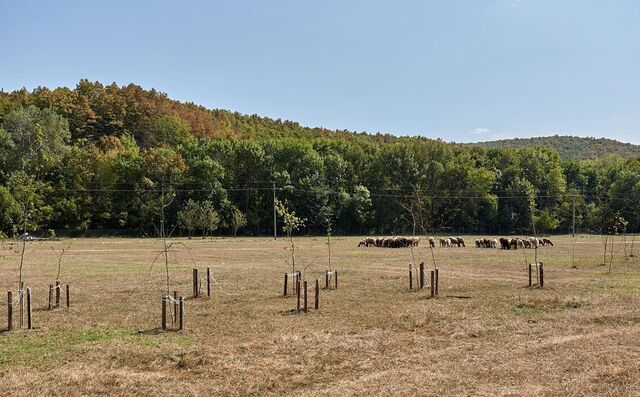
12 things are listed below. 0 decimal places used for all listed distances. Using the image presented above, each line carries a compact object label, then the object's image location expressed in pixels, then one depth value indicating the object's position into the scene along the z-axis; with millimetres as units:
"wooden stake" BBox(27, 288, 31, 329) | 14008
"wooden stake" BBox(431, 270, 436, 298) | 19000
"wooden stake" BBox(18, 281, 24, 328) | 14289
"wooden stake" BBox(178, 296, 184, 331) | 13562
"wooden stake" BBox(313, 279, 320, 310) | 16644
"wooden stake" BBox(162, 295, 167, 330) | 13676
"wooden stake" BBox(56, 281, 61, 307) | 17562
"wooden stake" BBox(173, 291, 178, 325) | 14191
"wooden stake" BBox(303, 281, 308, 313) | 16031
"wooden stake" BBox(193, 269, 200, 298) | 19380
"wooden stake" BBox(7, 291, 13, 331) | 13539
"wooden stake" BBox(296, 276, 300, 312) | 16531
